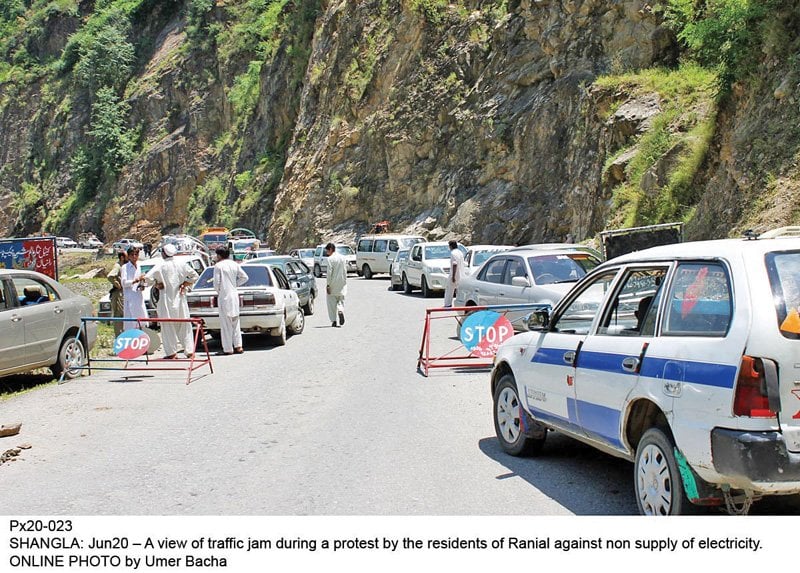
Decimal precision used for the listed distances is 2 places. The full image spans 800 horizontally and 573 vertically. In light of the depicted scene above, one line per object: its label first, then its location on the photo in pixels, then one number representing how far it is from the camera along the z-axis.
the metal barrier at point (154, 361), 12.24
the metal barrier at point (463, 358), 12.08
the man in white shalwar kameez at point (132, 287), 14.28
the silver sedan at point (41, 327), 11.12
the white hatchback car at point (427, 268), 25.88
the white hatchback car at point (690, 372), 4.55
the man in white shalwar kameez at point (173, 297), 13.85
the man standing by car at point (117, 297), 15.47
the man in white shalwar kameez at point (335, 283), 18.23
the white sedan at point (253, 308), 15.33
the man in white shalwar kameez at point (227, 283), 14.09
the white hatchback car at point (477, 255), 23.72
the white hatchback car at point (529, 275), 13.13
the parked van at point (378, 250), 34.69
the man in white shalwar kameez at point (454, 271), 19.47
